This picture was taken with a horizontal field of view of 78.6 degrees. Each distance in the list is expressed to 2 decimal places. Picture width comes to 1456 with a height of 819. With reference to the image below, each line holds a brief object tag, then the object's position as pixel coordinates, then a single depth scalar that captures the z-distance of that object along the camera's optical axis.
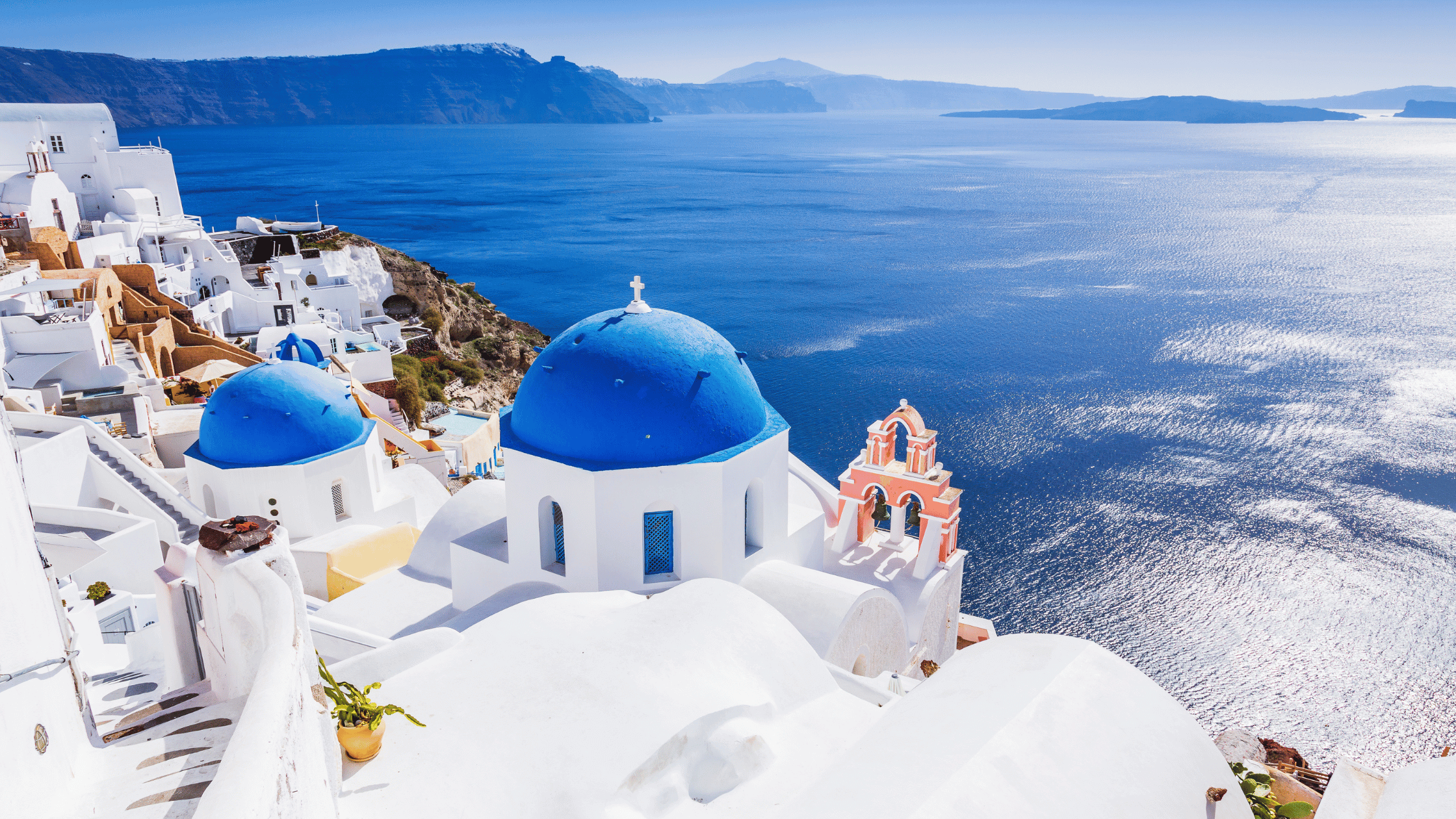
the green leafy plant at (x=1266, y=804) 7.22
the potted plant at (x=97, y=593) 13.42
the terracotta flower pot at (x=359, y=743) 6.71
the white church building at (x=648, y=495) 11.63
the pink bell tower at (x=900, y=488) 14.69
